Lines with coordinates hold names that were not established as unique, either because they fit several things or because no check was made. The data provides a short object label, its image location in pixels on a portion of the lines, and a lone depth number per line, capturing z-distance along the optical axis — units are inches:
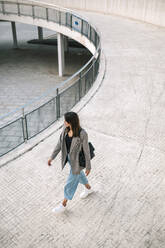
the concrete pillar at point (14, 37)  1076.8
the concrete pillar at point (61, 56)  817.2
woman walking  167.2
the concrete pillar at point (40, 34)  1144.3
